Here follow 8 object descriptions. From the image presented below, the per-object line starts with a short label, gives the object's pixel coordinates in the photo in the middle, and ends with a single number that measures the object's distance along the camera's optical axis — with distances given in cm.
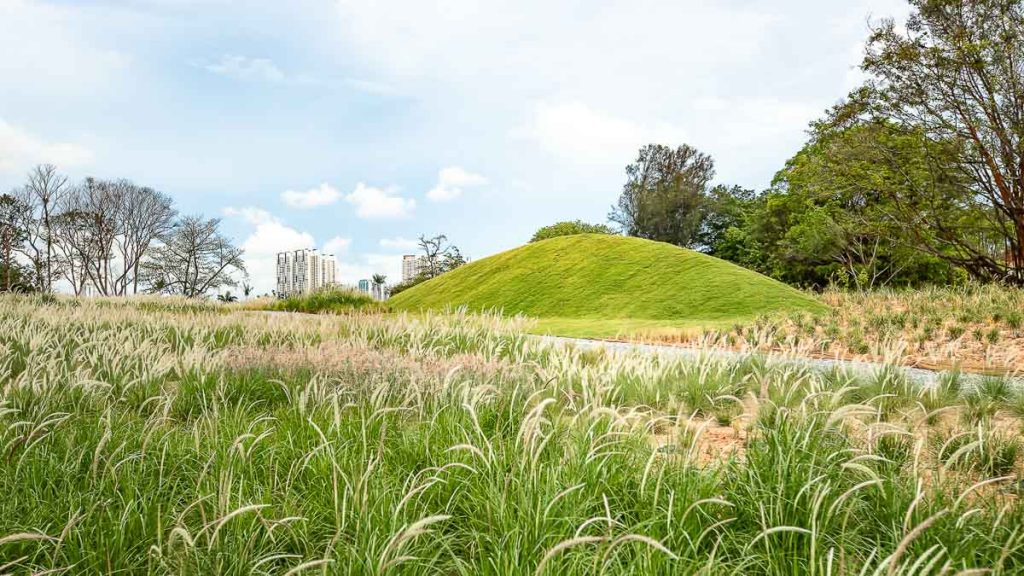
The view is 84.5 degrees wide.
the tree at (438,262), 4269
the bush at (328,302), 2033
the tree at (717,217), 4662
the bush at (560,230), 4644
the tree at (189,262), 3700
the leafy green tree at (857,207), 1717
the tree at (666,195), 4838
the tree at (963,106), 1535
